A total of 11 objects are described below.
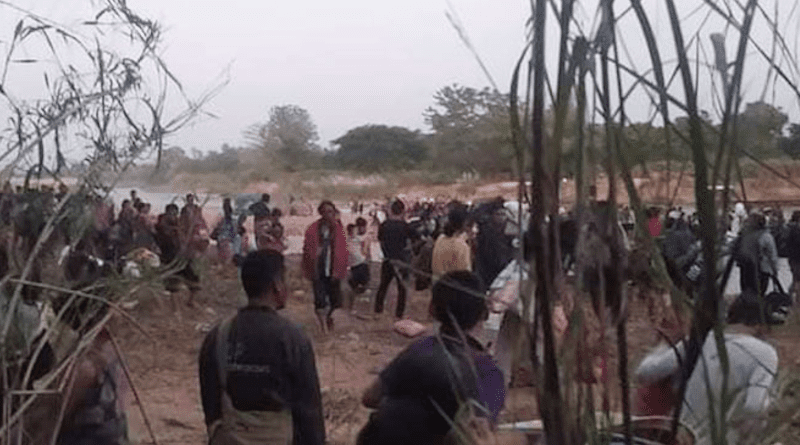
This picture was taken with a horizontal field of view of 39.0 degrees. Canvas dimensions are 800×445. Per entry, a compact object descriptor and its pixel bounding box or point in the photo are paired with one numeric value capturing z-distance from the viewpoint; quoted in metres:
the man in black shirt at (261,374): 3.93
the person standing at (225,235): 16.00
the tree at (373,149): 44.75
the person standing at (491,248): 10.30
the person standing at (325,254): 10.76
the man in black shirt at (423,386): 3.11
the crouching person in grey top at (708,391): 1.37
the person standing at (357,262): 12.58
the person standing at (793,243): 13.44
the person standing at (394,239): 12.00
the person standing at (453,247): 8.73
